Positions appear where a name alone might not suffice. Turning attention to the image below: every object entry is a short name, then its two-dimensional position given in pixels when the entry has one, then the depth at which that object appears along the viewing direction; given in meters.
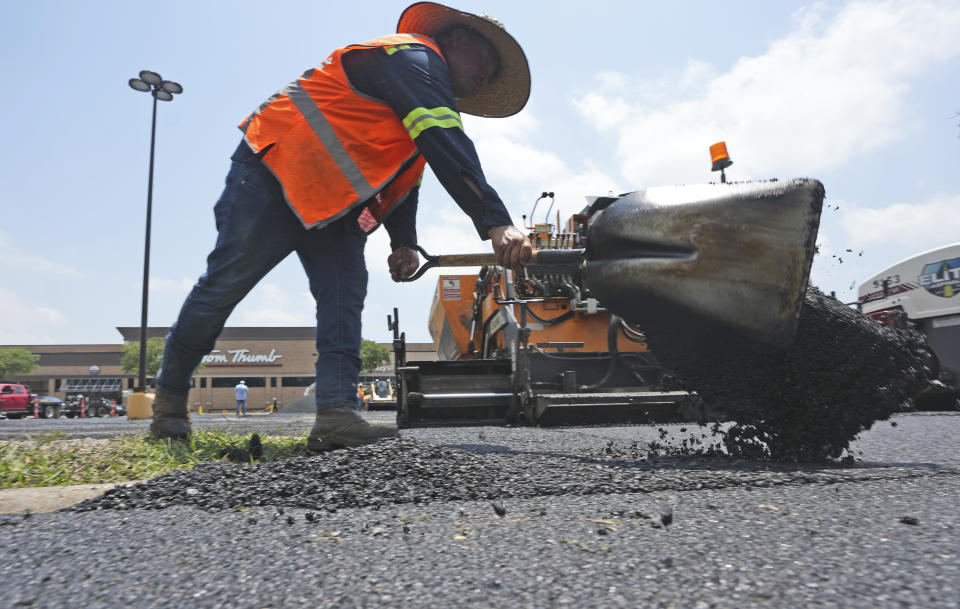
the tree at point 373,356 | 48.16
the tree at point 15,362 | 45.59
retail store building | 53.34
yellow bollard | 11.27
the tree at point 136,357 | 44.28
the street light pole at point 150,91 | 13.88
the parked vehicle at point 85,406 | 22.06
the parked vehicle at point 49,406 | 20.69
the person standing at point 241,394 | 19.64
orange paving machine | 2.14
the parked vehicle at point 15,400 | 19.17
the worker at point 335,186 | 2.43
